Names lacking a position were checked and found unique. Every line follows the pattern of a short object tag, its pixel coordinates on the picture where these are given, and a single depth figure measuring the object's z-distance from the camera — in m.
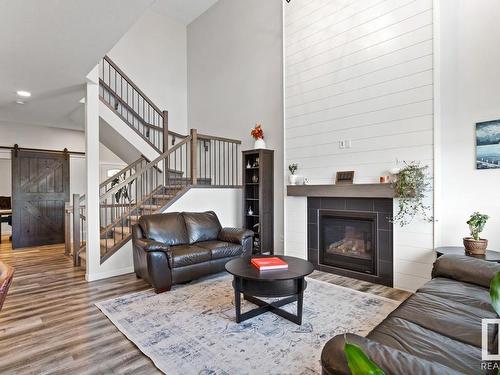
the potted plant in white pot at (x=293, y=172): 4.66
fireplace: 3.74
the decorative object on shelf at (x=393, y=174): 3.52
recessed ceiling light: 4.20
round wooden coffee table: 2.52
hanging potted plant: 3.32
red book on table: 2.73
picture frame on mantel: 4.04
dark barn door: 6.47
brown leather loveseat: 3.40
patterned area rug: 2.05
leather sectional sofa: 0.99
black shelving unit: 5.02
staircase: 4.85
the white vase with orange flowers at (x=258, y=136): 5.18
